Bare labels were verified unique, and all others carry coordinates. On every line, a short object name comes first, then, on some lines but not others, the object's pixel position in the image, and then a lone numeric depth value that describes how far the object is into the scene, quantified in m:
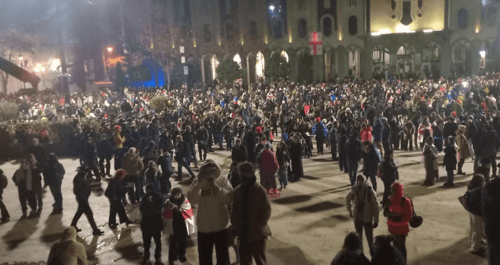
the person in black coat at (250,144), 14.36
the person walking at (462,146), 12.91
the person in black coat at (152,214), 7.47
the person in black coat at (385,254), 4.58
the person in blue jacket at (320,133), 17.25
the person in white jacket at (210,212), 5.72
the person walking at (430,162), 11.99
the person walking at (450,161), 11.80
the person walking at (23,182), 11.17
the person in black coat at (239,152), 12.90
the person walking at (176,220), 7.41
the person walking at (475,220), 6.98
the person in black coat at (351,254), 4.29
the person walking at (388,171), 9.93
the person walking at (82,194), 9.43
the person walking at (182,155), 14.10
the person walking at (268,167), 11.64
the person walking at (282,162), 12.34
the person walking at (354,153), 11.67
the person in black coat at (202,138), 17.19
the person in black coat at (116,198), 9.63
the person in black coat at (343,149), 13.99
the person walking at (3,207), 10.81
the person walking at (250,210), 5.46
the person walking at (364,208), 7.14
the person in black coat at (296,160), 13.24
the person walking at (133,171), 11.28
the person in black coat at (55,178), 11.28
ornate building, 47.47
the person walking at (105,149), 14.65
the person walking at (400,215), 6.62
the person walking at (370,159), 10.74
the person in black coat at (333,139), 15.97
